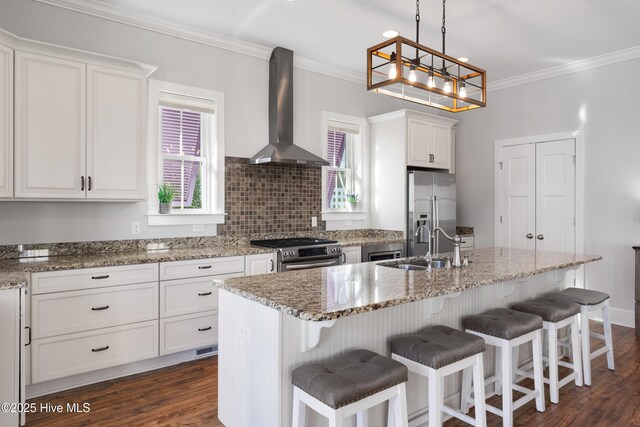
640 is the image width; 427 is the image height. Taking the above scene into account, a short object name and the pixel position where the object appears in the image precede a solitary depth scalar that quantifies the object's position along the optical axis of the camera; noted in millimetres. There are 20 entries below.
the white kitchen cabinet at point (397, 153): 5027
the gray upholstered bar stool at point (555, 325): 2695
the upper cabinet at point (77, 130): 2818
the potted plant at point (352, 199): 5350
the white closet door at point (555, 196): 4898
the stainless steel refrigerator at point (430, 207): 4961
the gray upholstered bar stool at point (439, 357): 1897
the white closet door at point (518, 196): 5273
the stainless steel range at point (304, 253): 3822
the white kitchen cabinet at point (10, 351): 2229
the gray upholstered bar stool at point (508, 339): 2291
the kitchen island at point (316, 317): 1812
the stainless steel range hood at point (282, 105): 4301
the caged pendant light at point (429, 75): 2314
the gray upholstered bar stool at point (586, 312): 3012
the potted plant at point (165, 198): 3743
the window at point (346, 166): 5191
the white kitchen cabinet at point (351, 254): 4297
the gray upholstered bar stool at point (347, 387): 1575
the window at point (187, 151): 3738
